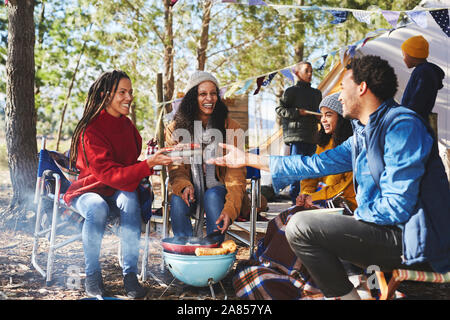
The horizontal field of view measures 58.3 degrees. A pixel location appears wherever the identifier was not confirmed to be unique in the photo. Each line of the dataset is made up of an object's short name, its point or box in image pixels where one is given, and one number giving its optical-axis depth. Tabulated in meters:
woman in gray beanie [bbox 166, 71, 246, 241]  2.55
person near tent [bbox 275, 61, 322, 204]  4.31
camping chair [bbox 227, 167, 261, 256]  2.63
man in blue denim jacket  1.62
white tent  5.30
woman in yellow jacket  2.71
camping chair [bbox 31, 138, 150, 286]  2.48
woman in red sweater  2.30
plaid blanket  2.21
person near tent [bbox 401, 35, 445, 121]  3.32
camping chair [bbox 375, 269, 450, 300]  1.66
